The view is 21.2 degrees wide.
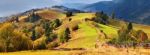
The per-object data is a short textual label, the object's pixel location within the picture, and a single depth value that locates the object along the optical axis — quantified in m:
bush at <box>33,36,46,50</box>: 117.38
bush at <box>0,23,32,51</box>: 84.38
